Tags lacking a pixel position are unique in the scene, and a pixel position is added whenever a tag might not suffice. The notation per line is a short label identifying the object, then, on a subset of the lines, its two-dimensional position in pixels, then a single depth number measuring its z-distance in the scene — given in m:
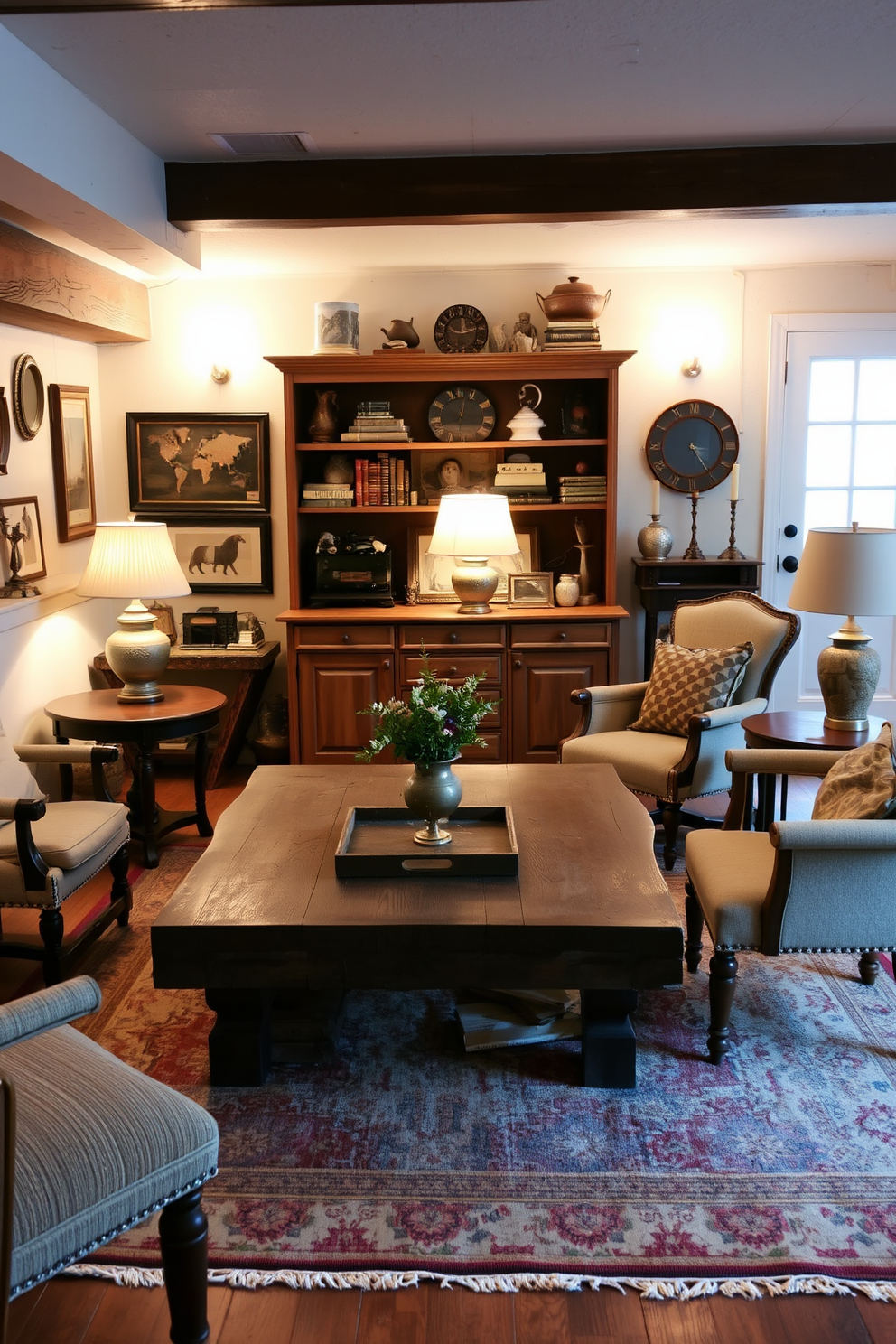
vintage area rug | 2.24
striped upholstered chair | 1.76
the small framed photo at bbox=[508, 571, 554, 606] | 5.56
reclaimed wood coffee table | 2.65
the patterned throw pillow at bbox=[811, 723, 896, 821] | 2.92
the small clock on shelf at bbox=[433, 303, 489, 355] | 5.56
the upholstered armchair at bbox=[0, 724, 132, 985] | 3.31
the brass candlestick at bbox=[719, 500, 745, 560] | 5.61
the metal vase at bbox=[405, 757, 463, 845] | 3.02
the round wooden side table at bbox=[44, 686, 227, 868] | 4.26
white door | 5.66
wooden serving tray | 2.93
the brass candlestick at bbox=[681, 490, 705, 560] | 5.65
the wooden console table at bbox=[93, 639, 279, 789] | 5.54
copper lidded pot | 5.31
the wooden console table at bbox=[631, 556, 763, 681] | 5.54
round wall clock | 5.70
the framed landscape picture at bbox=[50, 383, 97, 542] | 5.07
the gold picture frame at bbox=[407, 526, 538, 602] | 5.70
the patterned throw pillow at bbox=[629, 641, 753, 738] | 4.50
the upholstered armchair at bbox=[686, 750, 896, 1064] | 2.79
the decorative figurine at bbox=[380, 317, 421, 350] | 5.42
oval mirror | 4.62
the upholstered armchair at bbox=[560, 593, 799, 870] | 4.30
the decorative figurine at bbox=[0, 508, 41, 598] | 4.46
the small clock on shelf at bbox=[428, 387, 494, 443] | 5.66
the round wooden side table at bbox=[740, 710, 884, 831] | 3.83
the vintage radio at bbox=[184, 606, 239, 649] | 5.68
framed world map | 5.79
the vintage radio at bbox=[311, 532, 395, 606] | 5.59
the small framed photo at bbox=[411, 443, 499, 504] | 5.72
